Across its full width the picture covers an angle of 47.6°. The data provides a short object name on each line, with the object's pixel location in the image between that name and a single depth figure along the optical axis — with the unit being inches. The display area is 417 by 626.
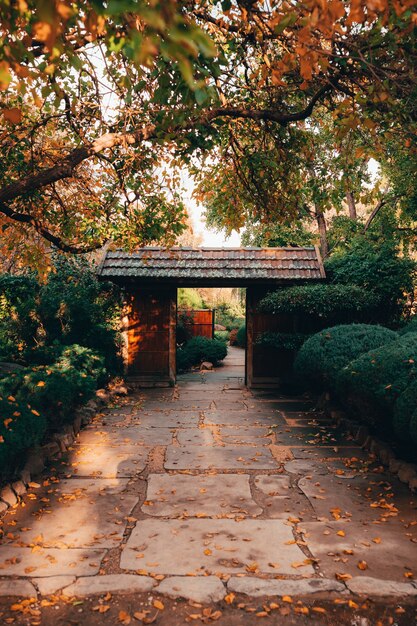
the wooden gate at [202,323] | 722.8
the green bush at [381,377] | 215.8
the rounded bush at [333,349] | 300.7
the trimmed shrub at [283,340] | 432.5
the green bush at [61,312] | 389.1
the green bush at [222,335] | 936.1
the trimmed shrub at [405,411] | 195.9
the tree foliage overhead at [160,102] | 80.3
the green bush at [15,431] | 176.7
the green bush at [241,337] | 900.3
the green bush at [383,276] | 428.5
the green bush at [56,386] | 221.3
